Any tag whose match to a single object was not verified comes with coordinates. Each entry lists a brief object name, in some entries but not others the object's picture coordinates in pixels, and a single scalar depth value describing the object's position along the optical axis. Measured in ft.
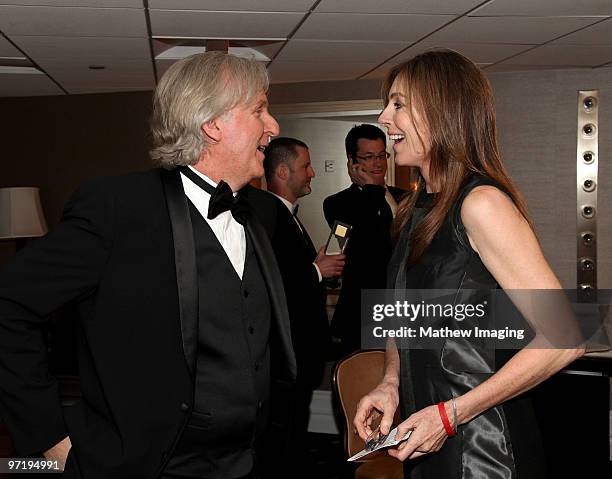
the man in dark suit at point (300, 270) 13.65
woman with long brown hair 4.95
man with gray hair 5.10
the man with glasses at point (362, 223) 15.51
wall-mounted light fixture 19.35
